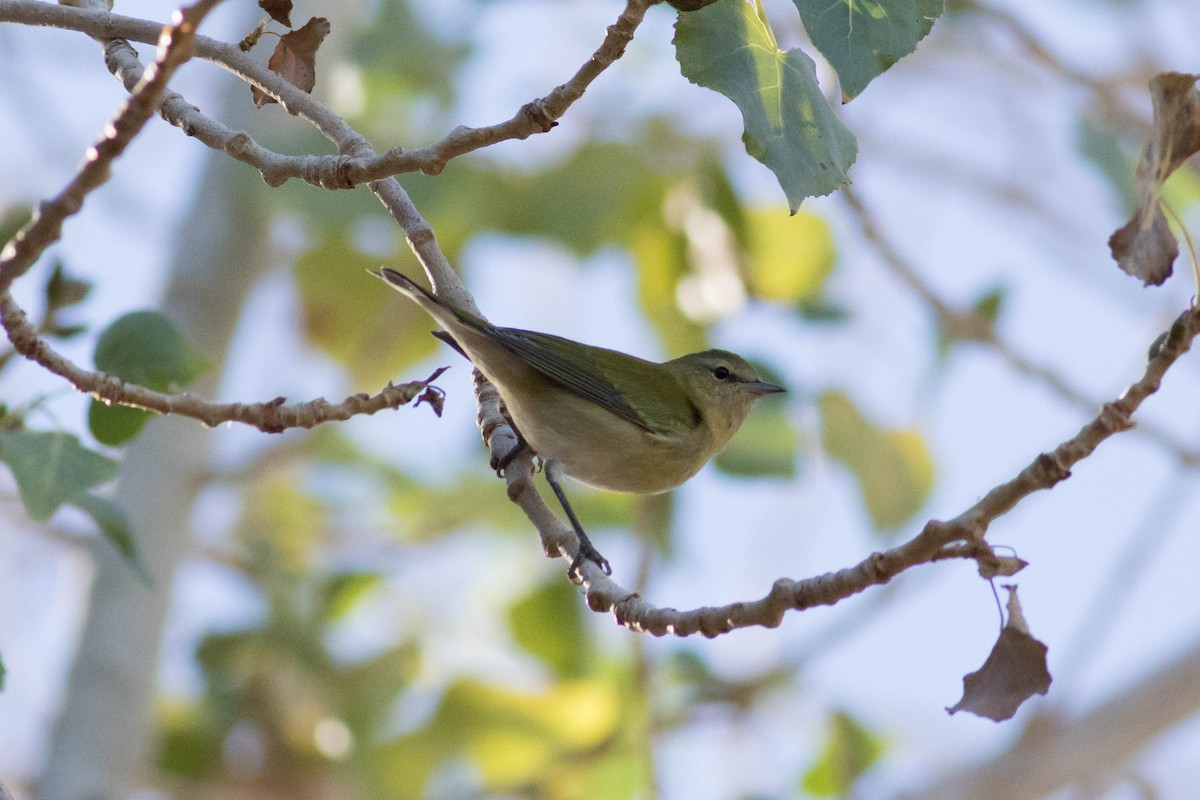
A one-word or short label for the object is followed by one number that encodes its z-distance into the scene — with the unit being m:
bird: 8.59
